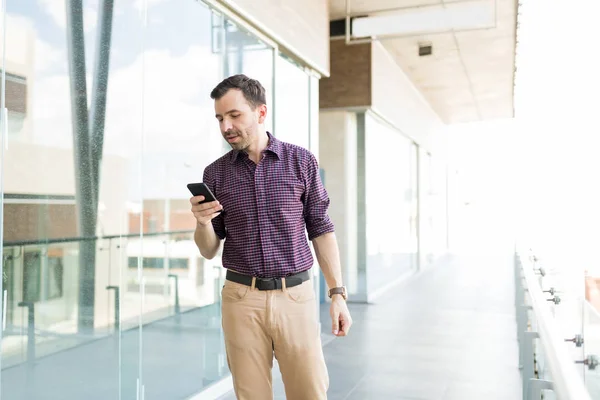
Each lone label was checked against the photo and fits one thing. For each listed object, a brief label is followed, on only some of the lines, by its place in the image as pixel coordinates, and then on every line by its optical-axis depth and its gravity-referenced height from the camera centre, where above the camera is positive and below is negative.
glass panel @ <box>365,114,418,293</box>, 9.01 +0.20
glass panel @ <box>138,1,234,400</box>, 3.38 +0.05
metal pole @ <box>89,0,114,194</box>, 2.91 +0.65
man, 2.01 -0.13
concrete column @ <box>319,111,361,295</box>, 8.54 +0.53
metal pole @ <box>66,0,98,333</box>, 2.74 +0.23
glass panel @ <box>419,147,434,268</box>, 13.54 +0.11
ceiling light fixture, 6.08 +2.07
